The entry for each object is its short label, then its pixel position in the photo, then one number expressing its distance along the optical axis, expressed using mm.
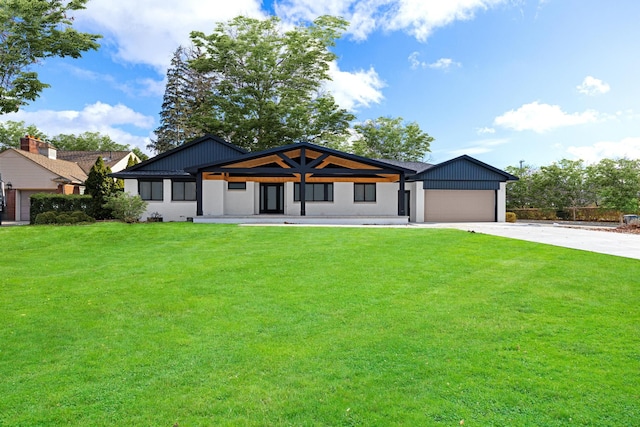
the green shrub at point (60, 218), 17578
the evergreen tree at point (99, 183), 22859
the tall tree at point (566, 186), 30859
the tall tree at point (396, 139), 43281
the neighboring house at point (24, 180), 27703
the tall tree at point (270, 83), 31969
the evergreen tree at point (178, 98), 44500
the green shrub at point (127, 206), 18703
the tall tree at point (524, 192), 32438
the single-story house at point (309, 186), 20969
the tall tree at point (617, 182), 25562
